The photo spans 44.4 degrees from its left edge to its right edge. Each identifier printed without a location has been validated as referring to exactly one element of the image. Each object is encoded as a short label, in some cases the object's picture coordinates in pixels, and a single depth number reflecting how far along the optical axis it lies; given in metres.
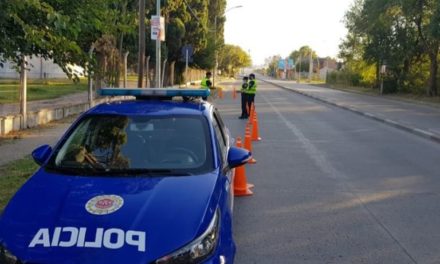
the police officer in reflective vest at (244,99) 21.06
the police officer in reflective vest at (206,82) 20.89
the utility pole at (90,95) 18.38
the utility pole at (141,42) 20.17
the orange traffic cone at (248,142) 10.92
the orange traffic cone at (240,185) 7.93
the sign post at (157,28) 19.53
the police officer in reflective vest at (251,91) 21.02
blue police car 3.33
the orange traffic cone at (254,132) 14.70
